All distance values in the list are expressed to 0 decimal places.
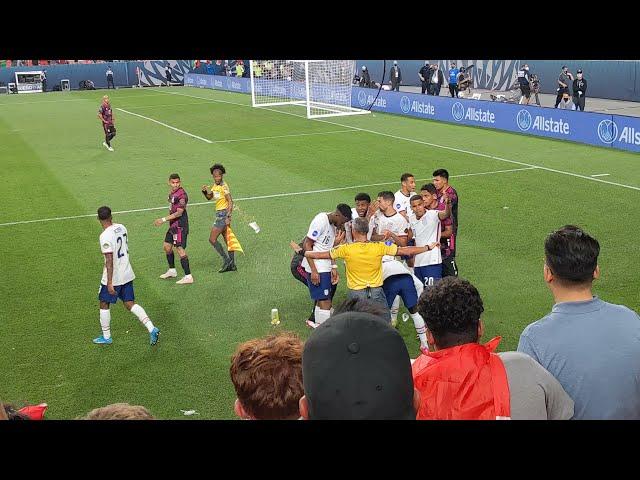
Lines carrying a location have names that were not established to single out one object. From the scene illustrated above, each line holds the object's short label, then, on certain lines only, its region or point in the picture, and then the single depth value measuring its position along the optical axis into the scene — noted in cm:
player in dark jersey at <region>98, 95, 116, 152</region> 2678
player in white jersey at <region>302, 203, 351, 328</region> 979
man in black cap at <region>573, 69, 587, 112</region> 3150
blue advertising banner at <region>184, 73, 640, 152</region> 2359
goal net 3526
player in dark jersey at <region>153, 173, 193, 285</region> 1242
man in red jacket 308
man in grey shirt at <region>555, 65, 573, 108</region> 3203
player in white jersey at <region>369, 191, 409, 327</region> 1010
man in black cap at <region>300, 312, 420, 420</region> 205
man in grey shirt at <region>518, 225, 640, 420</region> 357
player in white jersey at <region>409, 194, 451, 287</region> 999
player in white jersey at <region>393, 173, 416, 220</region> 1141
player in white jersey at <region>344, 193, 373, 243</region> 1009
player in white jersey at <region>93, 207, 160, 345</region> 980
